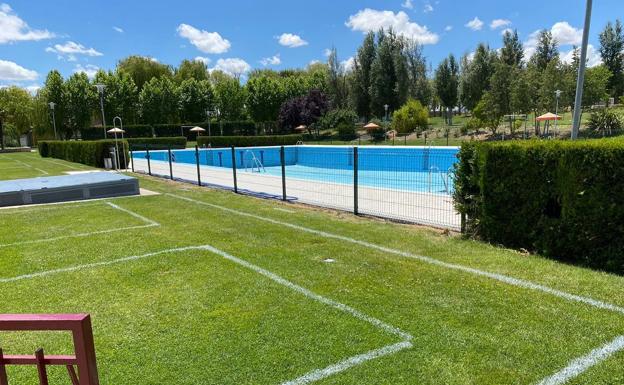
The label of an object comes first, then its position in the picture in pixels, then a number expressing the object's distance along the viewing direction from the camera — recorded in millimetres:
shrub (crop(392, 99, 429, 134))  48666
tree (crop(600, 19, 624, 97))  59219
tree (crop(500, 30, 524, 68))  60800
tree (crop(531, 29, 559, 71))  59081
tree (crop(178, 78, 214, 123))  61094
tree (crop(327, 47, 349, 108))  64562
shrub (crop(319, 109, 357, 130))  54000
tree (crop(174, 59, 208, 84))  76062
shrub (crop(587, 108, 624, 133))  35000
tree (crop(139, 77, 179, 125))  57938
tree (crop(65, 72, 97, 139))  52406
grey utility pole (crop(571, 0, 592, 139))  10031
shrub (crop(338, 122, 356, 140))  49969
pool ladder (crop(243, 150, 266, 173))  22422
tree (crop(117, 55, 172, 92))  67875
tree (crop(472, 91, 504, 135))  40781
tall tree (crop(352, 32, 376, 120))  58844
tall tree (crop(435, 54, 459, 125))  61438
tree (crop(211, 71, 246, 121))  63375
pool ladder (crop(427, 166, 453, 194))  11559
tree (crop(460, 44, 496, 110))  55500
